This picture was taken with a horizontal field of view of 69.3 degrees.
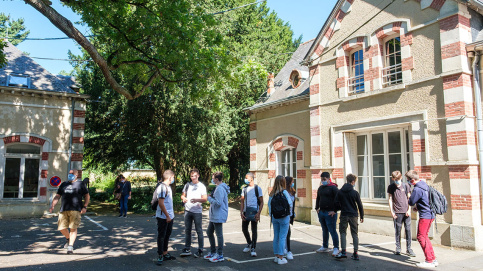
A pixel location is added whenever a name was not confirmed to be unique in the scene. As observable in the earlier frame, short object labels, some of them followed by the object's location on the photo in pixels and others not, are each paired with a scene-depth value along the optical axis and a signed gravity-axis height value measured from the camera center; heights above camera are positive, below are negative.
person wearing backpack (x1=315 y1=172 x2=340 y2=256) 7.70 -0.77
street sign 14.95 -0.41
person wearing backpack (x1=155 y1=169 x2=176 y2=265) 6.82 -0.86
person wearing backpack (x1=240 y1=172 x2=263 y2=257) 7.64 -0.74
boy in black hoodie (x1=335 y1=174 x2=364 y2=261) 7.37 -0.85
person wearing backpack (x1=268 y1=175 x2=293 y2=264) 6.91 -0.81
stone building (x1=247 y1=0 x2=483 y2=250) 8.80 +1.97
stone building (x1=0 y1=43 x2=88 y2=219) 14.55 +1.52
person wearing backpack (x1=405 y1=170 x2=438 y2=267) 6.93 -0.84
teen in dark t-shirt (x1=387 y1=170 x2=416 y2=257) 7.88 -0.84
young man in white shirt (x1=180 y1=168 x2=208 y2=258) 7.31 -0.70
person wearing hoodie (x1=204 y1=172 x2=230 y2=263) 7.16 -0.86
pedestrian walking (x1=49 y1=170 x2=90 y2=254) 7.81 -0.84
